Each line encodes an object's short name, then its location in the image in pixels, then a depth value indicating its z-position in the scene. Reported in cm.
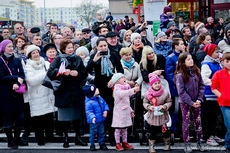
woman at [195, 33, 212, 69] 1276
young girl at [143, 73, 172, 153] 1125
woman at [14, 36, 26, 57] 1433
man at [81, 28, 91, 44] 1699
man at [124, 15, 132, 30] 3330
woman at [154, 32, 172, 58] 1376
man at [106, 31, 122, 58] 1296
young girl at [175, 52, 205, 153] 1117
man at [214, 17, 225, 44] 1975
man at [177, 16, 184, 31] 2356
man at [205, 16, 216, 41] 2033
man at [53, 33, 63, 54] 1560
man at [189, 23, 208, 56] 1431
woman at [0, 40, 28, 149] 1205
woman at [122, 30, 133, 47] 1571
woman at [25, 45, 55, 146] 1248
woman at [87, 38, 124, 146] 1228
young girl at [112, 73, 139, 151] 1159
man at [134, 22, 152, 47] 1543
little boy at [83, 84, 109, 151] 1156
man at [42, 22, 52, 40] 1904
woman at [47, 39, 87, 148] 1201
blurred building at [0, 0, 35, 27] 18672
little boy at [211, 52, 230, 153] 1052
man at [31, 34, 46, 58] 1522
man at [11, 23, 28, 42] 1818
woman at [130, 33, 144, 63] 1341
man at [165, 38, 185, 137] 1234
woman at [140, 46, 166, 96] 1232
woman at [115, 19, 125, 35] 3218
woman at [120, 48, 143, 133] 1258
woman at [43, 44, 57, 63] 1326
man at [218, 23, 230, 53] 1303
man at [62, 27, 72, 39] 1709
